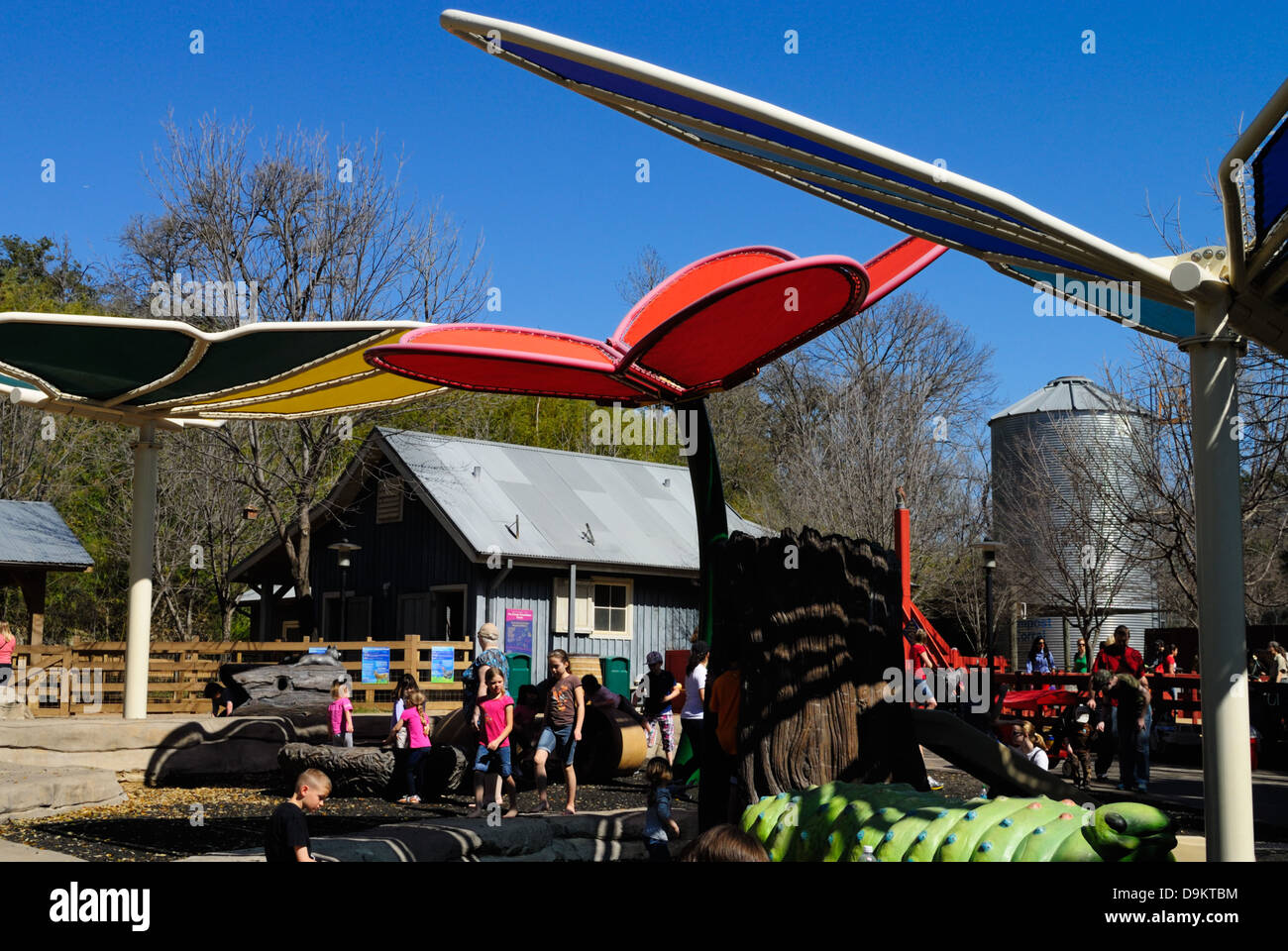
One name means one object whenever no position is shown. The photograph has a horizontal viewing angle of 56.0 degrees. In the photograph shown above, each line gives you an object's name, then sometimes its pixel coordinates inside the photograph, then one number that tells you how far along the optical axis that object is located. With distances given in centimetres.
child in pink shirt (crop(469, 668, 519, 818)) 1156
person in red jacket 1616
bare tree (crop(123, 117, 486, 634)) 2592
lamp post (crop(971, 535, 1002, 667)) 1873
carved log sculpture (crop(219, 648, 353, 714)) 1673
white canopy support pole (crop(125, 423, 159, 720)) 1488
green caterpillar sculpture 499
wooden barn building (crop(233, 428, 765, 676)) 2675
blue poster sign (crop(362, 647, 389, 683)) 2203
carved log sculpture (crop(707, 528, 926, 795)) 880
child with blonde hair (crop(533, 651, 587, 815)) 1254
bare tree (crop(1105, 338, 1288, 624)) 1816
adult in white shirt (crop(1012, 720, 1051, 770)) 1316
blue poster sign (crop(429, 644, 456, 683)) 2234
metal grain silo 2920
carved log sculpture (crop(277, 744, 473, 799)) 1305
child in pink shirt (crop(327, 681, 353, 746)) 1536
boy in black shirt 627
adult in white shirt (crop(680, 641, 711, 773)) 1314
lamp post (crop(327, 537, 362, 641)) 2556
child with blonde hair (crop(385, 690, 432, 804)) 1298
